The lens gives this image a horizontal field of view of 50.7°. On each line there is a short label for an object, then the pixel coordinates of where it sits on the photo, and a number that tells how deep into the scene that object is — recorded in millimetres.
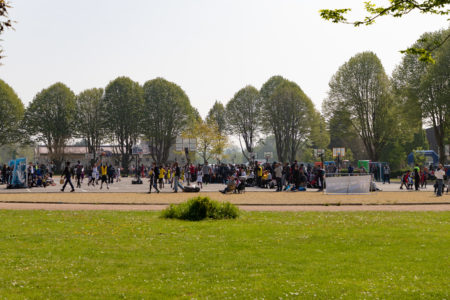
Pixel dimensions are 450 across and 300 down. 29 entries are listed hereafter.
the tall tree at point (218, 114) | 87500
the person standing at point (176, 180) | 29759
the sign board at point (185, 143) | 44281
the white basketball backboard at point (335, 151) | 56738
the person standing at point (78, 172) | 35256
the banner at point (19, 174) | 34000
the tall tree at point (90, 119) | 73312
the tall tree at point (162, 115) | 73000
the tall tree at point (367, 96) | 54875
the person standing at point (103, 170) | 31995
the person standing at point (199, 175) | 33656
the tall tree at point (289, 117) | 68125
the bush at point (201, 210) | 14742
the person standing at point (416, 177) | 30394
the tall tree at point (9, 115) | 65938
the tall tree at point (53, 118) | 70812
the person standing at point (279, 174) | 30828
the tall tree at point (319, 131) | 68438
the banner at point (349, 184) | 25750
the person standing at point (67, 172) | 28788
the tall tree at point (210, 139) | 80750
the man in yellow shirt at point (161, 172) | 30838
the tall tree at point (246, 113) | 75188
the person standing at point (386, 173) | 42906
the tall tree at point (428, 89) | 44281
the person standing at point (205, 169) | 36062
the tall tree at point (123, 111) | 71750
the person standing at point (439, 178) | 25328
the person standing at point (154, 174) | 28938
